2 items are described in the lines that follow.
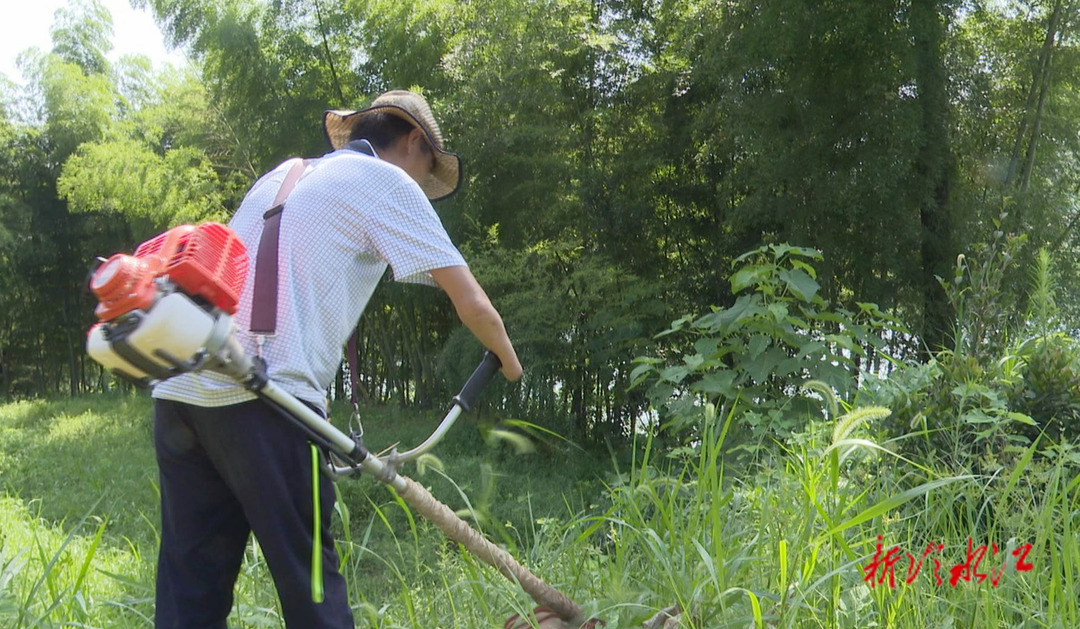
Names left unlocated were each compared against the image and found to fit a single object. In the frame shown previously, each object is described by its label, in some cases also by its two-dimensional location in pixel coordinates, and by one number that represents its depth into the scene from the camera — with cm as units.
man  143
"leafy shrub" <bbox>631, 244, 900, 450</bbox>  279
